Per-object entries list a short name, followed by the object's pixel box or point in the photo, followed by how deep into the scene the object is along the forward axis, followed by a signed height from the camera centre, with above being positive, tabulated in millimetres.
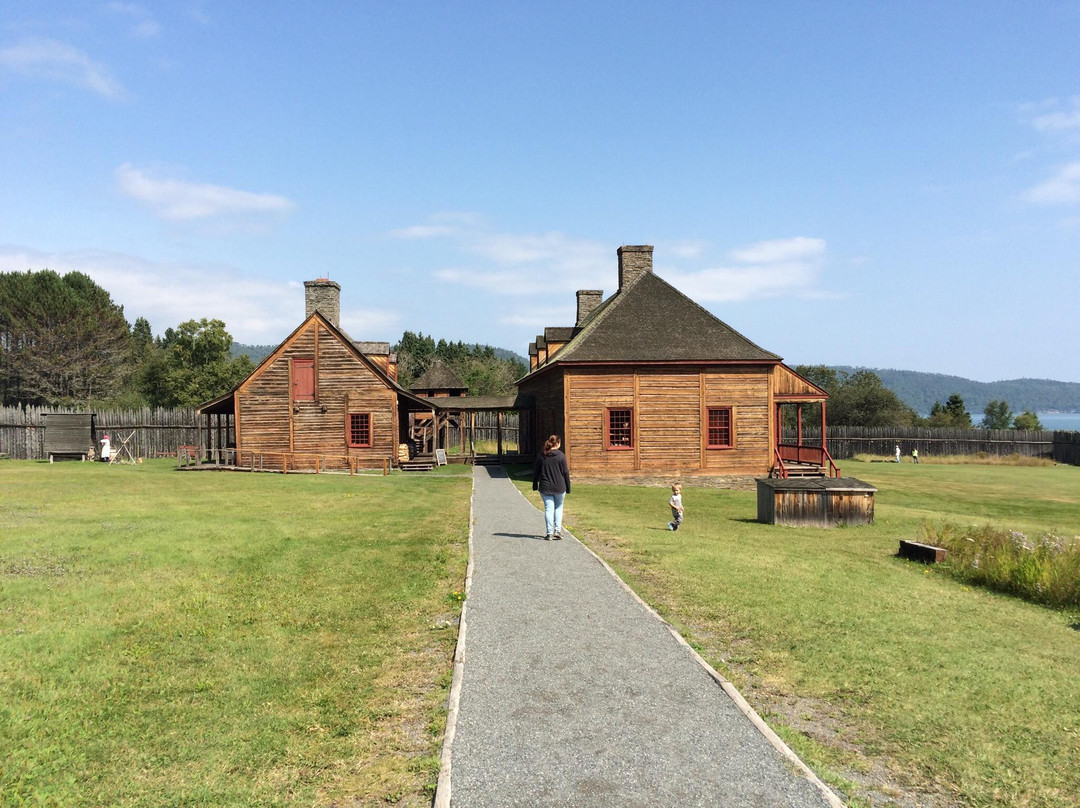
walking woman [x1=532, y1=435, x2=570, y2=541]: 13484 -1228
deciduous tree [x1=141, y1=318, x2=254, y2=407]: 64250 +5847
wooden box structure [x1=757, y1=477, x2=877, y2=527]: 17469 -2324
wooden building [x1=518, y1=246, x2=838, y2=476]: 28094 +610
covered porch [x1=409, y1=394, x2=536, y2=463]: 34938 -235
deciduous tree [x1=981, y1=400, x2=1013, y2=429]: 120100 -569
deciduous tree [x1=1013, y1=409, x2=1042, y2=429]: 98856 -1532
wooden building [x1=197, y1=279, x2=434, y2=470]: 31797 +1047
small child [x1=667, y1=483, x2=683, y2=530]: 15578 -2115
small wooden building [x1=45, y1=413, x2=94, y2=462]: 35750 -339
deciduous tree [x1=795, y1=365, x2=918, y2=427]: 79000 +822
